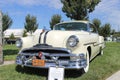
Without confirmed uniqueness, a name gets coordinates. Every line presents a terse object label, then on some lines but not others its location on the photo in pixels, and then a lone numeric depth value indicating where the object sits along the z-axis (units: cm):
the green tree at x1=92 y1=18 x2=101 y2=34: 1648
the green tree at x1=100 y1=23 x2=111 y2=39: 1954
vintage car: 253
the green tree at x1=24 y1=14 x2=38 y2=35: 1802
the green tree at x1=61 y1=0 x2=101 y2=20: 810
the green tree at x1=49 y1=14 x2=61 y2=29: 1471
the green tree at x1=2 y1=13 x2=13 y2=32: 1414
